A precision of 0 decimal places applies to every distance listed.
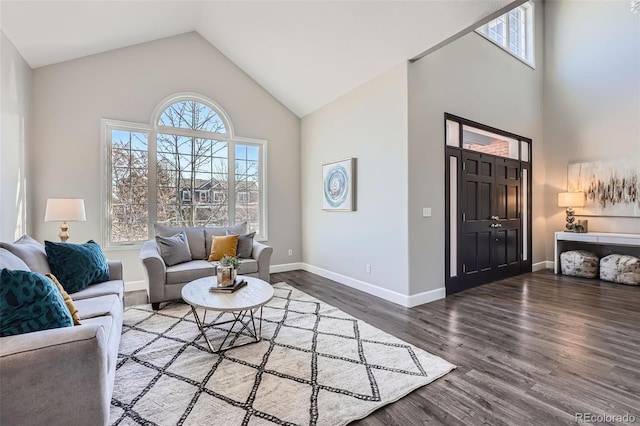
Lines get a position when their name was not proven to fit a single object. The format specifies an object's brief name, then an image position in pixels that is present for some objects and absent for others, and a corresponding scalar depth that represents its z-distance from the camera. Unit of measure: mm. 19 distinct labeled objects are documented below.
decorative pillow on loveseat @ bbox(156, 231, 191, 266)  3763
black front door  4285
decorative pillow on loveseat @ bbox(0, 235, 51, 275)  2184
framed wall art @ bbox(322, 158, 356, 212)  4410
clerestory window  4996
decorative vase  2746
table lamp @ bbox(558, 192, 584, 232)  5375
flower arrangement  2803
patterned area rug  1719
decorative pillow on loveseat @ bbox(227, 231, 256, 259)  4219
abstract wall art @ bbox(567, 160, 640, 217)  4906
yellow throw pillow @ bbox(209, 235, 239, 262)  4070
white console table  4594
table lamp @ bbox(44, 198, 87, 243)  3307
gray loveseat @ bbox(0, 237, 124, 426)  1176
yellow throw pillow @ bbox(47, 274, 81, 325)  1647
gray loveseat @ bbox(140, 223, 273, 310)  3412
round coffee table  2314
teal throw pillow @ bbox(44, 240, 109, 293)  2461
